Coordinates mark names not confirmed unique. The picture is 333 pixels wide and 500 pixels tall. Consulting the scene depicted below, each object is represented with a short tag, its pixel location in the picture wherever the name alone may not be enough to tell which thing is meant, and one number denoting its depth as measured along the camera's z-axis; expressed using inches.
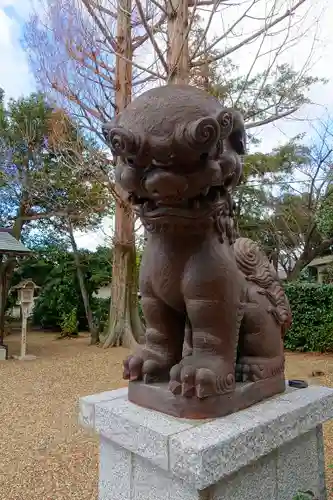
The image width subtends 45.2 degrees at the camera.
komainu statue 44.0
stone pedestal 47.1
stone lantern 282.6
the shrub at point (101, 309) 399.9
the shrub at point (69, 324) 388.8
